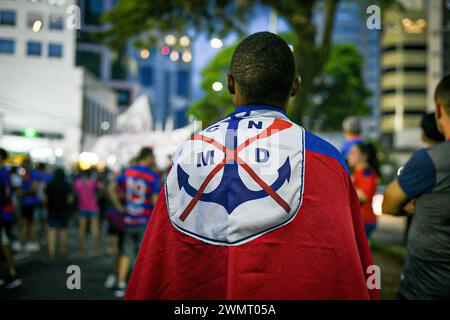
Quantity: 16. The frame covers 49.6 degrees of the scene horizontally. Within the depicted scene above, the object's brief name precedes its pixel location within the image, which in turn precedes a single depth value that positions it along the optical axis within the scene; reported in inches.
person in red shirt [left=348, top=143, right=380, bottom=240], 218.8
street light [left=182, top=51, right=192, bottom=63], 415.5
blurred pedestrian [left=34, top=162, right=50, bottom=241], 467.2
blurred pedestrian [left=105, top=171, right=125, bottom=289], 290.3
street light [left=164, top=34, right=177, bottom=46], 405.1
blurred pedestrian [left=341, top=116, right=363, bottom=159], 225.3
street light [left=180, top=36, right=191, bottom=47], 407.5
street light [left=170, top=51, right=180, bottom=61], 409.9
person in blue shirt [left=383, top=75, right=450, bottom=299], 101.3
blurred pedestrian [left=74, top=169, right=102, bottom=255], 432.8
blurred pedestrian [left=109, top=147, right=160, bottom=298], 270.7
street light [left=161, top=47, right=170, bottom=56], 396.3
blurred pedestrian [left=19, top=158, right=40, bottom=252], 434.0
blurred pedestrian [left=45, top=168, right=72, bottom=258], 394.0
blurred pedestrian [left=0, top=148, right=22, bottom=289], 275.1
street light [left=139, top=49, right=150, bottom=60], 404.8
